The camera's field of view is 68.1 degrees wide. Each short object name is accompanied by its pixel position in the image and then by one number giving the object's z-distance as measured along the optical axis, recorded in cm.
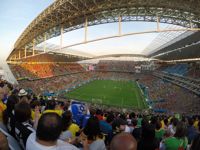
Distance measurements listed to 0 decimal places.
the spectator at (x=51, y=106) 459
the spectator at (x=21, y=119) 221
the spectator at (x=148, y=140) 267
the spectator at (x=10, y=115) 246
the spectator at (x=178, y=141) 285
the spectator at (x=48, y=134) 165
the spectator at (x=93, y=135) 226
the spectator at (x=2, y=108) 289
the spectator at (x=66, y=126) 274
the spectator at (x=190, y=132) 420
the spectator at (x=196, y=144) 157
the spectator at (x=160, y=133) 410
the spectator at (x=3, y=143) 145
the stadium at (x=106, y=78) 234
